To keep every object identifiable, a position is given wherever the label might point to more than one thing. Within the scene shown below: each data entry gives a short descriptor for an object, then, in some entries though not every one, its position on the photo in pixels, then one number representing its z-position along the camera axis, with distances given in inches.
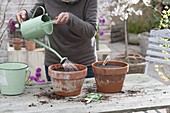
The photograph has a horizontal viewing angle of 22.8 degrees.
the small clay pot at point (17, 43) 133.8
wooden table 64.5
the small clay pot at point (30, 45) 135.3
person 77.5
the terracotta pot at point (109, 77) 70.3
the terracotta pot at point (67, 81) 68.0
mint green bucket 69.1
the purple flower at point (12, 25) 132.3
